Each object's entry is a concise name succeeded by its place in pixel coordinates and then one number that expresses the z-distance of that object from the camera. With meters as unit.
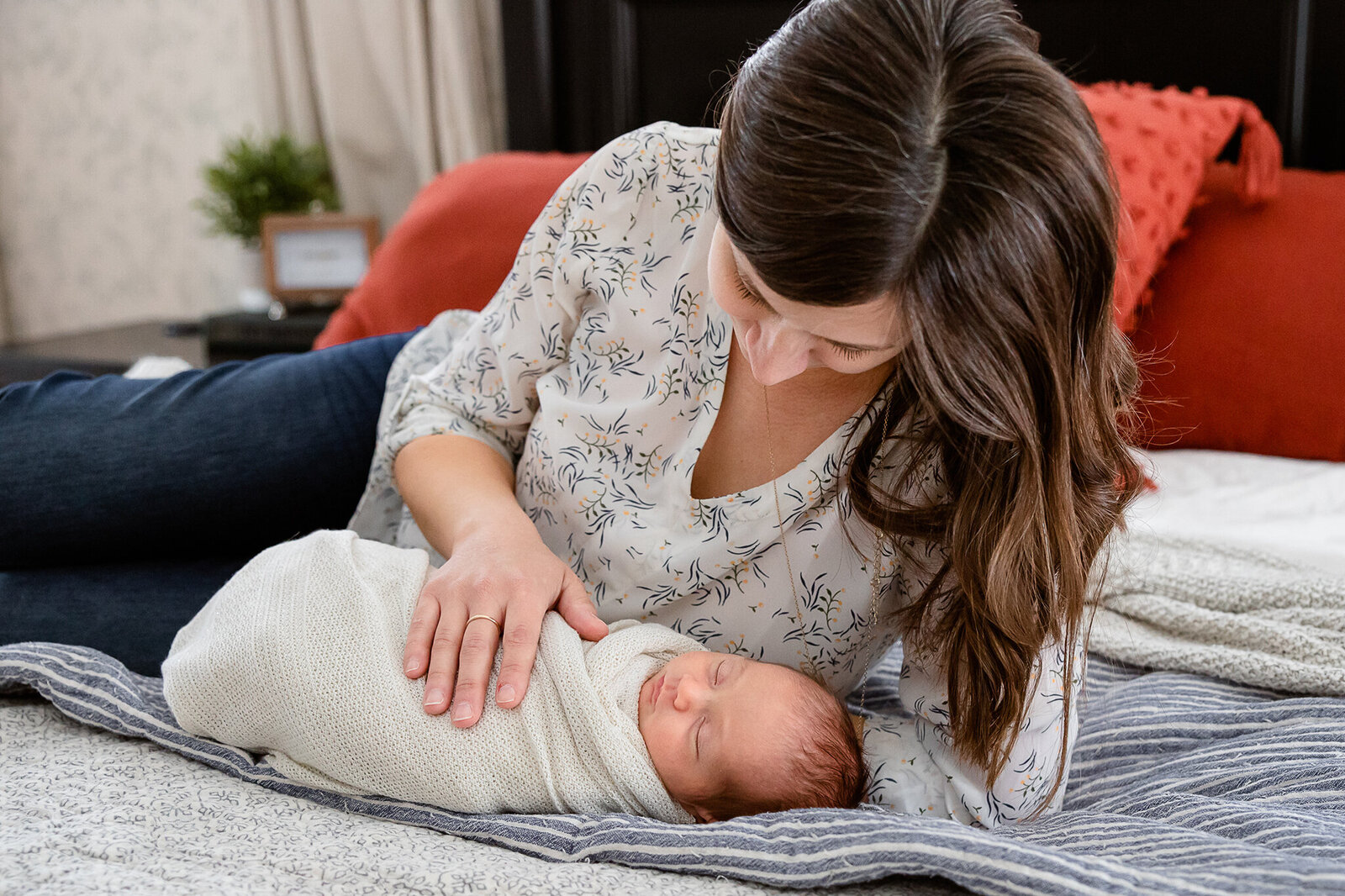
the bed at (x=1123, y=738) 0.72
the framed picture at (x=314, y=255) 2.52
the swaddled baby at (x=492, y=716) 0.86
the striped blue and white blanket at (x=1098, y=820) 0.68
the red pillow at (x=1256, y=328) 1.58
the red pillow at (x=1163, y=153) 1.59
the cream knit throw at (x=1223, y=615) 1.08
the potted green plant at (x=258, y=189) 2.62
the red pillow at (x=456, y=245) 1.88
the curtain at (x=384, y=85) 2.57
